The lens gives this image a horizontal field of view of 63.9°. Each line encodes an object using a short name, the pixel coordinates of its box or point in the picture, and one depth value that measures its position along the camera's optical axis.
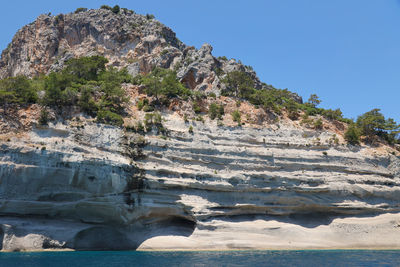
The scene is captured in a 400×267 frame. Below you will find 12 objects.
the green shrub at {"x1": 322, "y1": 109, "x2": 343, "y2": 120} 46.44
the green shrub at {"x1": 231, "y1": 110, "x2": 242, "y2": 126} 40.54
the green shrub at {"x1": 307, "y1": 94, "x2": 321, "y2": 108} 54.26
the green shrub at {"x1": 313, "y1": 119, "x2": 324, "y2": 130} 42.49
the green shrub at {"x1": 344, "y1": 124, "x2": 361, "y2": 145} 40.88
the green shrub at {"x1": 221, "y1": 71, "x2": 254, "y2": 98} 48.34
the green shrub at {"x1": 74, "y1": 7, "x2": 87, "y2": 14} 73.98
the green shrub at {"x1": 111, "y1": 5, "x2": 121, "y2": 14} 75.82
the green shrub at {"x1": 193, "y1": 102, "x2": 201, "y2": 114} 41.59
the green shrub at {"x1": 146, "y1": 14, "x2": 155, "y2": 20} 77.82
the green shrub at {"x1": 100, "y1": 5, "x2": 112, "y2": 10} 77.12
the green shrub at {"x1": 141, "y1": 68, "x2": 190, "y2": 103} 41.75
